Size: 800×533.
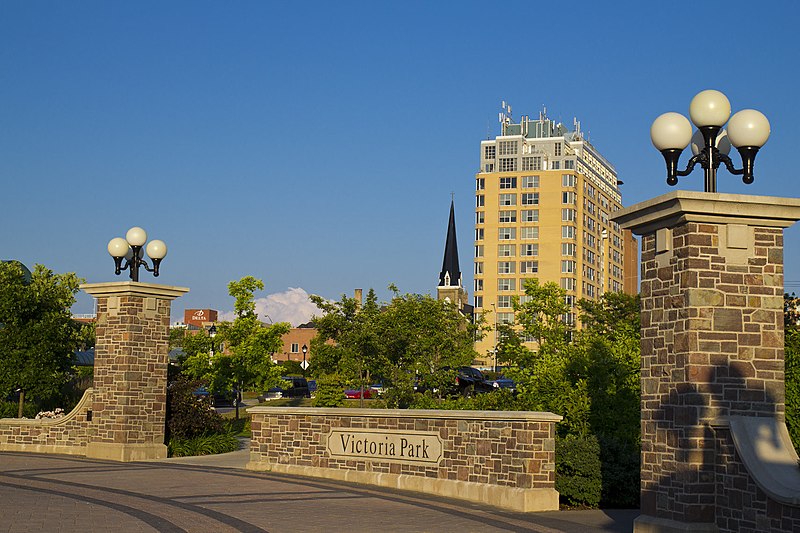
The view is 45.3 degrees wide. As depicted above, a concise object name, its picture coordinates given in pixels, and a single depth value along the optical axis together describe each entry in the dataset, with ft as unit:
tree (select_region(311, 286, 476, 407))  120.98
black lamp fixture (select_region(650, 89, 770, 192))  36.63
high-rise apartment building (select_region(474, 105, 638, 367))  408.26
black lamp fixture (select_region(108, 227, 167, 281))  74.33
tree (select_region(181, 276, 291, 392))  114.52
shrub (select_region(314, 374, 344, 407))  107.96
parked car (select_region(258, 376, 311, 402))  190.71
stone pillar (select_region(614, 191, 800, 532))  35.68
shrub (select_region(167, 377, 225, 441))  77.51
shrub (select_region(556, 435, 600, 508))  49.19
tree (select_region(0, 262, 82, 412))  90.89
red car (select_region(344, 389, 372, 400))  165.58
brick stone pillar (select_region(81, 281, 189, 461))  73.46
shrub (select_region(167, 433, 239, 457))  76.69
